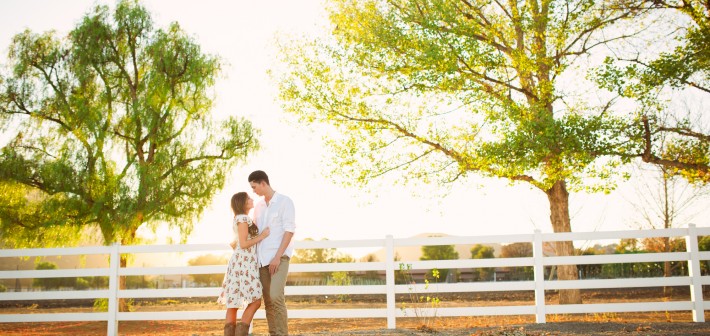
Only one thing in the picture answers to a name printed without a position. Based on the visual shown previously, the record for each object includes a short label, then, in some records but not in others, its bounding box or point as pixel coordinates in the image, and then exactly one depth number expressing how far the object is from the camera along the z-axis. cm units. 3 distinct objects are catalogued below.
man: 550
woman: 562
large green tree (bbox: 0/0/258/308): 1362
